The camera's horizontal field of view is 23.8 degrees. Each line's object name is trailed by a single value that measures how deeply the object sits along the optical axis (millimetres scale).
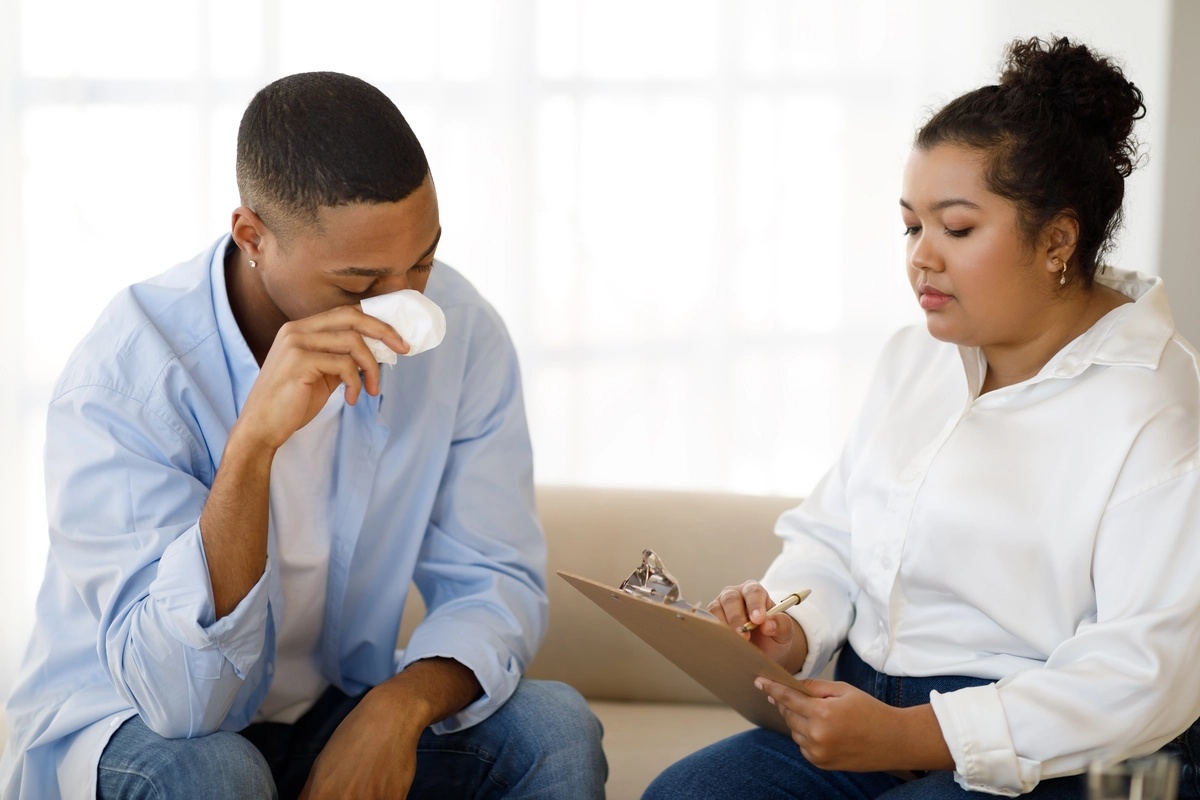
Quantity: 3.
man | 2618
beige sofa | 3229
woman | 2561
